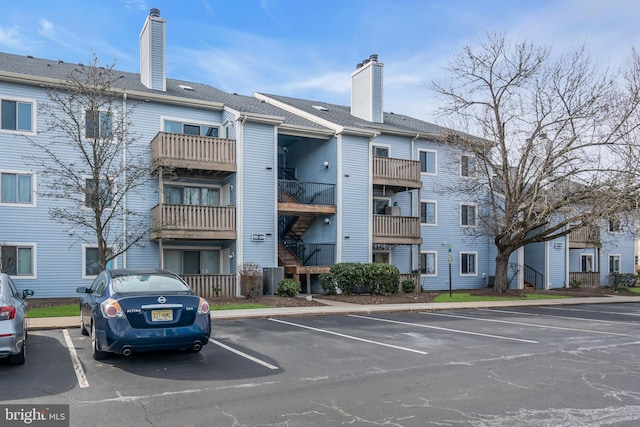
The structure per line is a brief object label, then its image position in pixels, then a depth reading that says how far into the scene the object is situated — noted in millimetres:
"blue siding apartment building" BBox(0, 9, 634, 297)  19609
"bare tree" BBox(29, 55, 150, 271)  16047
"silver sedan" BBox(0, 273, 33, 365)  7434
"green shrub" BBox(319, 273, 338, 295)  21703
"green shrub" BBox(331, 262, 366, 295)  21094
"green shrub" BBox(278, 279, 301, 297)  19953
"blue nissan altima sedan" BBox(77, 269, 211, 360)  7719
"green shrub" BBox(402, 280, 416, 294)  23719
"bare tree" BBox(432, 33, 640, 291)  22016
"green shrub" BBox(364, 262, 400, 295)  21438
